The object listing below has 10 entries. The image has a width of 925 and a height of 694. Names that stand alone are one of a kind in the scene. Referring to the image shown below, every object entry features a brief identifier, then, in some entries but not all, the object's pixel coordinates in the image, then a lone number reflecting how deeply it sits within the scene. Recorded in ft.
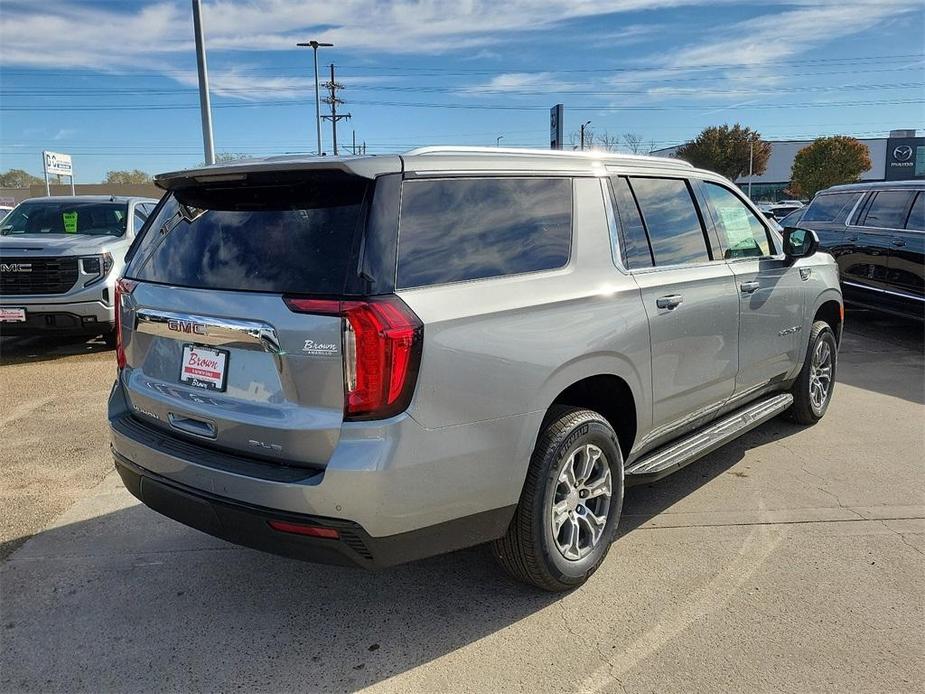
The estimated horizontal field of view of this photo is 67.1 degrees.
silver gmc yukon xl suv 7.75
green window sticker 29.45
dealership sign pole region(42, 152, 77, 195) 110.63
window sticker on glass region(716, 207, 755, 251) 14.17
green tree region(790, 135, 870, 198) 167.84
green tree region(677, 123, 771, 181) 192.75
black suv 27.17
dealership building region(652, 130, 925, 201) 225.35
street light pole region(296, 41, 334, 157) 123.12
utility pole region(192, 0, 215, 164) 41.57
